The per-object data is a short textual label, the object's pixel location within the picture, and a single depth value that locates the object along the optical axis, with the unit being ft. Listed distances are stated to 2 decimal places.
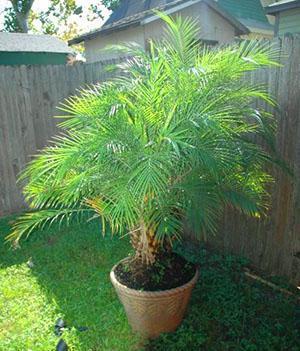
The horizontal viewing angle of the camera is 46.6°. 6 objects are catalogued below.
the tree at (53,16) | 64.59
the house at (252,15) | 40.78
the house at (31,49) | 43.19
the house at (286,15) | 24.93
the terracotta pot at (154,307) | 7.06
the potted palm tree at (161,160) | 6.16
